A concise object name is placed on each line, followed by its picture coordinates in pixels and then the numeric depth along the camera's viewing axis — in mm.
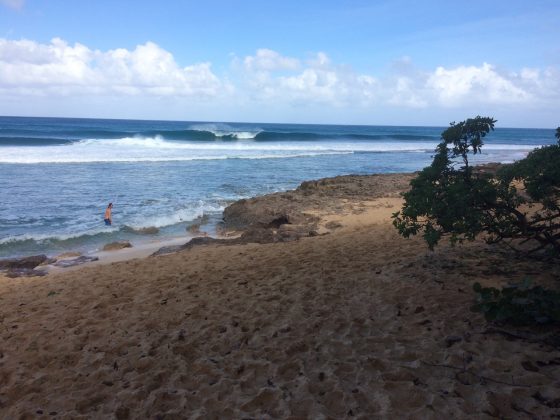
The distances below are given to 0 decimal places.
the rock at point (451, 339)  3716
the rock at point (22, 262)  8477
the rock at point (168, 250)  9021
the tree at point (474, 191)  4453
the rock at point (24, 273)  7918
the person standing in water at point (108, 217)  11859
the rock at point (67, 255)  9129
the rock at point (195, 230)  11413
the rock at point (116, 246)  9828
